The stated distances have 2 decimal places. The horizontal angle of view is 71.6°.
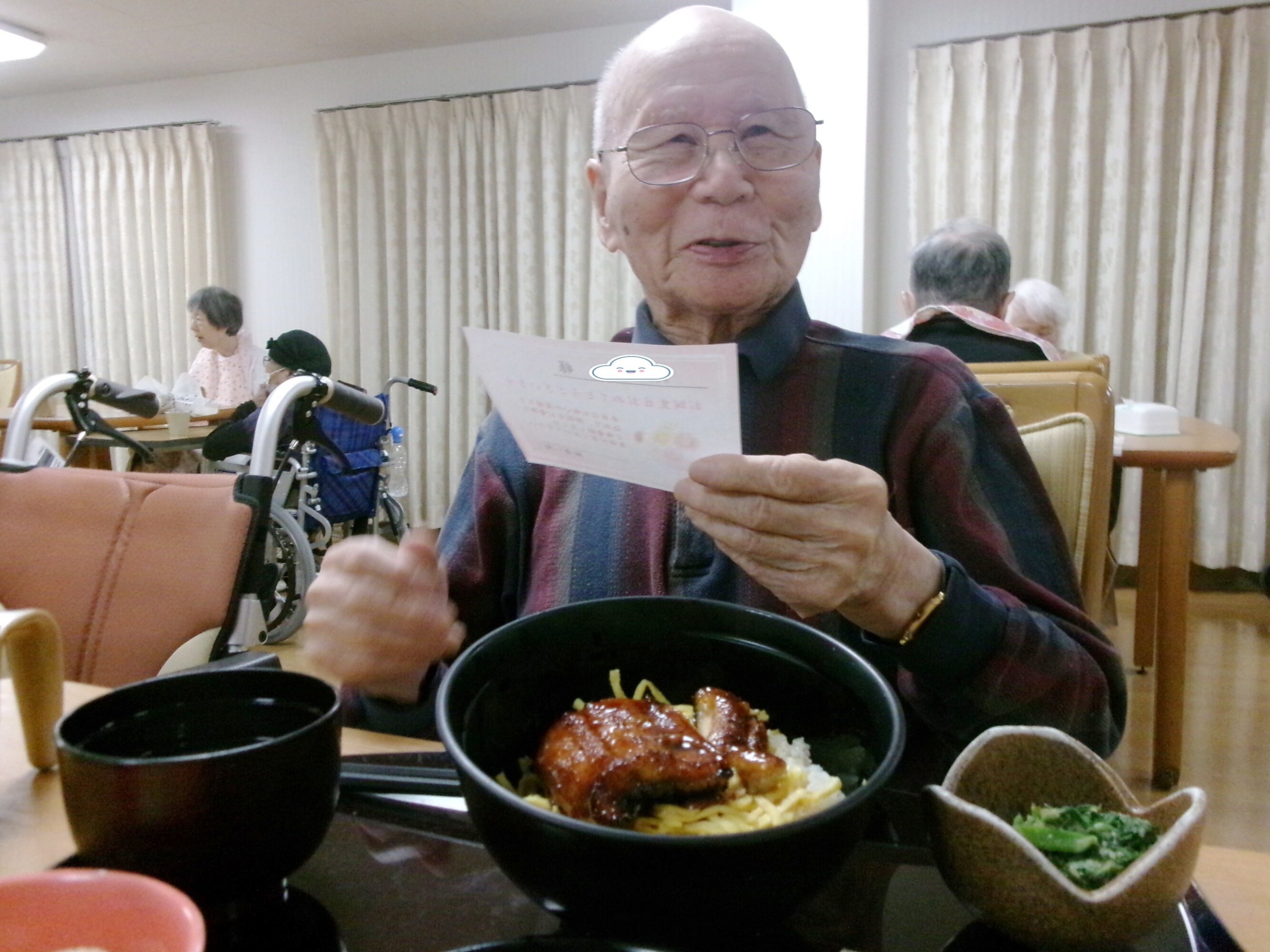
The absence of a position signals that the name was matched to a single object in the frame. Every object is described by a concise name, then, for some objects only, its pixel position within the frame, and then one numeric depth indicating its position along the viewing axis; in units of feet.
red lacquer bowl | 1.13
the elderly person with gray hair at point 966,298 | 7.20
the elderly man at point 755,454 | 2.18
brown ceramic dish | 1.23
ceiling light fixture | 14.56
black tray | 1.33
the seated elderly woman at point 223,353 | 15.67
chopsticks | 1.78
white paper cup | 10.93
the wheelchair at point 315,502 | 10.41
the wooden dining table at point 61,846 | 1.44
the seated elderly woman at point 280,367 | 11.55
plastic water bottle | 15.98
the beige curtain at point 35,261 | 19.06
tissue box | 7.61
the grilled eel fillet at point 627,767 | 1.34
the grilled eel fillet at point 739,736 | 1.45
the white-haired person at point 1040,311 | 10.70
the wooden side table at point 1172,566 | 6.69
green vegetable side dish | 1.36
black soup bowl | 1.29
